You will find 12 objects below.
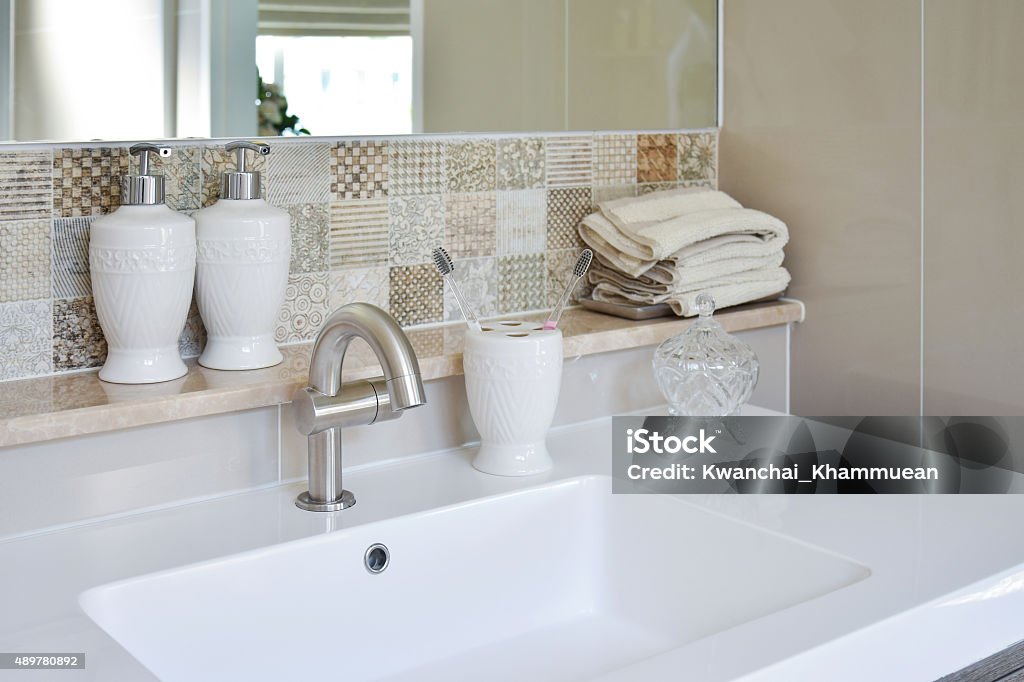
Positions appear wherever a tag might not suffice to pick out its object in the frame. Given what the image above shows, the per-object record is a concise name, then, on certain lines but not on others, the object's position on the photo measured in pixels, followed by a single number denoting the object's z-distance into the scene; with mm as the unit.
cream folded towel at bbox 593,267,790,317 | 1421
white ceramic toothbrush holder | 1177
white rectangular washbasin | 969
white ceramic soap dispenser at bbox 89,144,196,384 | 1064
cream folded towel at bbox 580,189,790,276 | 1410
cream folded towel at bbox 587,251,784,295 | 1414
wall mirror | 1087
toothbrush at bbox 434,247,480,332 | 1225
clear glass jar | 1310
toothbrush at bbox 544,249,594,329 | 1242
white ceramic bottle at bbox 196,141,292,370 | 1124
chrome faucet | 1025
